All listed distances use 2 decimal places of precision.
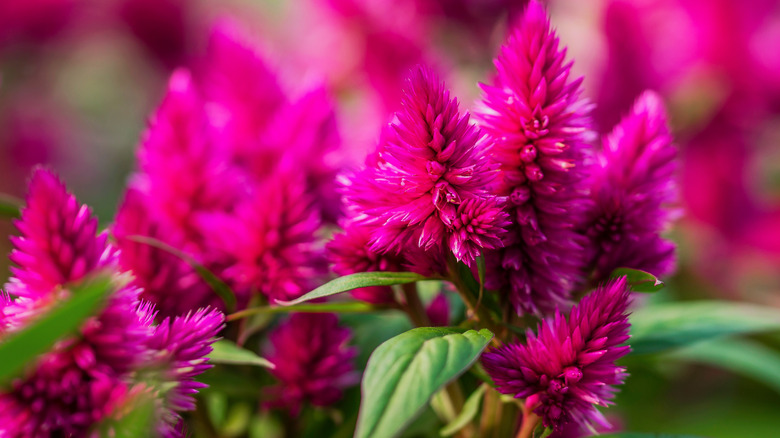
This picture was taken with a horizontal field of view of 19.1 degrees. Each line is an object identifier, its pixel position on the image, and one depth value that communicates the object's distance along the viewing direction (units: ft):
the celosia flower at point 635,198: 1.89
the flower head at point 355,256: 1.87
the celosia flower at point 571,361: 1.79
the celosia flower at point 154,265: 1.94
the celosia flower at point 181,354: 1.78
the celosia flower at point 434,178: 1.78
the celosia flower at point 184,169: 2.05
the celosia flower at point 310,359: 1.98
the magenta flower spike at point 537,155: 1.82
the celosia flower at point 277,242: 1.97
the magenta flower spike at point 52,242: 1.77
